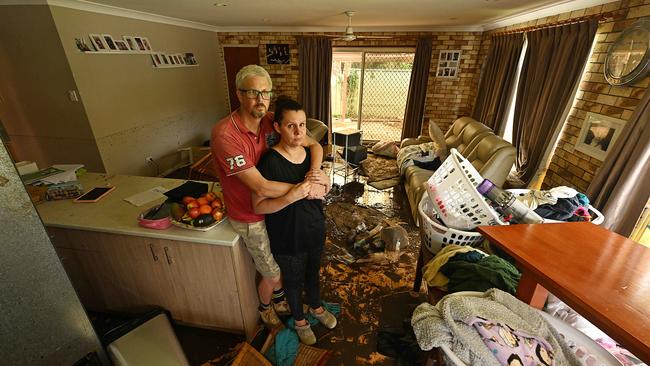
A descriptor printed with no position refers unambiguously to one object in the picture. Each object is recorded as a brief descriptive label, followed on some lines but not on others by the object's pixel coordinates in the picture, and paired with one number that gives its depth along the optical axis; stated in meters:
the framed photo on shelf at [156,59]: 3.79
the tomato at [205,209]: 1.38
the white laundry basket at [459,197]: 1.40
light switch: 2.88
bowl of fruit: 1.35
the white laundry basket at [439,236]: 1.55
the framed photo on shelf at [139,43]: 3.52
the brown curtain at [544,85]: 2.42
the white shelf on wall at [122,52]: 3.03
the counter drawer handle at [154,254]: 1.41
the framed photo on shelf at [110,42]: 3.12
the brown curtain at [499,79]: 3.49
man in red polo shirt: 1.16
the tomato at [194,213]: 1.37
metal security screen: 5.18
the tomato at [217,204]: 1.44
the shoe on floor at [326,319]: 1.74
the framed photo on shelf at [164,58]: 3.94
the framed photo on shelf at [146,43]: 3.62
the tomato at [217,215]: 1.40
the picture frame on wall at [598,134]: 2.04
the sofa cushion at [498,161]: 2.57
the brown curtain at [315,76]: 5.01
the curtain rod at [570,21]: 2.20
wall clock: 1.80
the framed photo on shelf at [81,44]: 2.83
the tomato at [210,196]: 1.47
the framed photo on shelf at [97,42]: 2.98
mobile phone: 1.61
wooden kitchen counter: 1.38
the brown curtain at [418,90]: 4.75
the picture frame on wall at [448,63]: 4.78
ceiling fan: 3.36
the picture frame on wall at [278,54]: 5.16
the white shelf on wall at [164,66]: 3.86
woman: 1.22
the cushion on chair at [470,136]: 3.25
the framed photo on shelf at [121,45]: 3.26
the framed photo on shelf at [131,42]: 3.38
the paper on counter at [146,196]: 1.61
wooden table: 0.62
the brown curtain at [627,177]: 1.72
